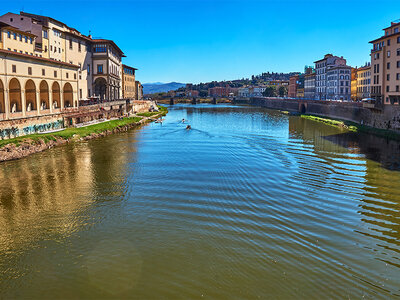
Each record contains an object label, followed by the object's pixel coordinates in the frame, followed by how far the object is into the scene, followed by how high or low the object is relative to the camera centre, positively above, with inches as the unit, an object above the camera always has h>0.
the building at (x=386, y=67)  1924.2 +211.7
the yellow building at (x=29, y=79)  1446.9 +155.1
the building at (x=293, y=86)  6878.0 +405.0
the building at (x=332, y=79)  4158.5 +328.2
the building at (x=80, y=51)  2103.8 +420.3
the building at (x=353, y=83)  4200.3 +261.9
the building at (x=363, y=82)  3649.6 +242.5
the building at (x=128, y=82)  4222.4 +346.0
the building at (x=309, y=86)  5231.3 +300.7
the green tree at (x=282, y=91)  7557.1 +328.4
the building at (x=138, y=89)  5671.3 +337.8
